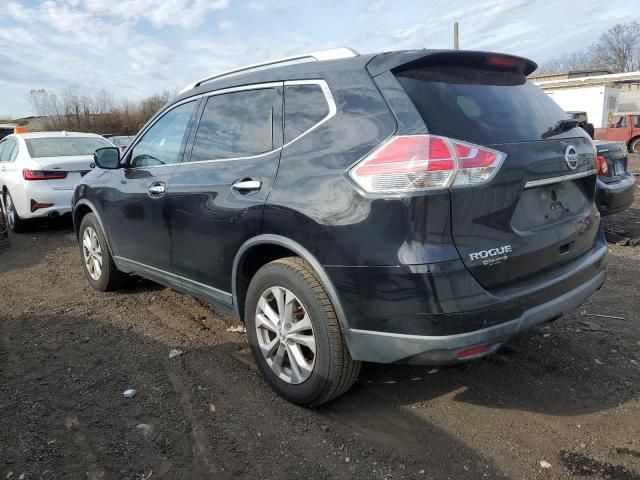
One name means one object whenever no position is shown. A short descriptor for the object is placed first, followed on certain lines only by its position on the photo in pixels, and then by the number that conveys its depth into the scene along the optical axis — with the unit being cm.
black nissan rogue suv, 226
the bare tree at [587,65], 6685
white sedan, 768
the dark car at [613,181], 570
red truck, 2253
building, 2772
